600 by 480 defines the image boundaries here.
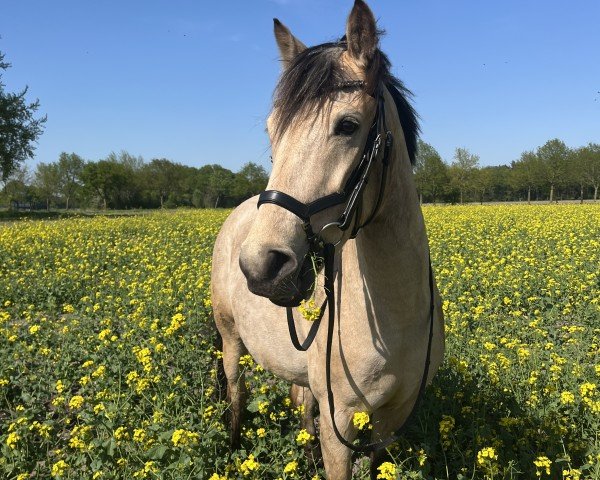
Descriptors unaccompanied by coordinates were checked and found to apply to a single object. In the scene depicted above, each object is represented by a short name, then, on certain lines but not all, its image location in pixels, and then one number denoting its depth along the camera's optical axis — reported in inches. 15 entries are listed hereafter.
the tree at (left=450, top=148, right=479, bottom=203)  2581.2
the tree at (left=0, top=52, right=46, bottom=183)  1375.2
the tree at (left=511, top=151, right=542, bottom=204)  2603.3
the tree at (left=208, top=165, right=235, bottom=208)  2500.0
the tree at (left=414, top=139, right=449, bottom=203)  2037.4
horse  60.6
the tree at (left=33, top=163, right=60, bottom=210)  2699.3
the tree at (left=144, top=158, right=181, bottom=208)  2706.7
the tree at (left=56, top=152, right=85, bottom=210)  2714.1
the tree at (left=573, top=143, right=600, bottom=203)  2442.2
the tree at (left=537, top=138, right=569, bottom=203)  2529.5
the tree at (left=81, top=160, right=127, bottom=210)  2330.2
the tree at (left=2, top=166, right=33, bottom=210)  2391.1
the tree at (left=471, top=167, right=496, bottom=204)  2600.9
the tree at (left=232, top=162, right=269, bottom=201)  2404.0
